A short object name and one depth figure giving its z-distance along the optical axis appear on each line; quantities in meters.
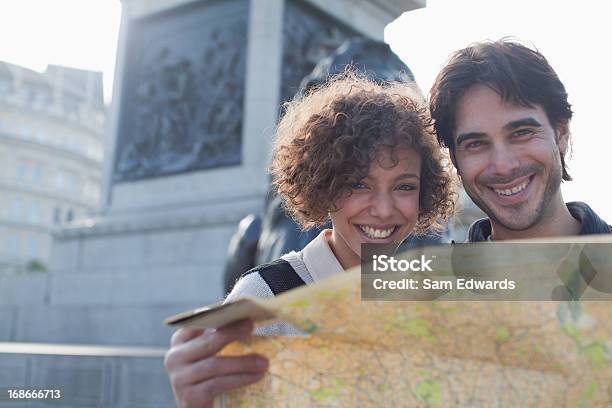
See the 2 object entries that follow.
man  1.62
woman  1.49
